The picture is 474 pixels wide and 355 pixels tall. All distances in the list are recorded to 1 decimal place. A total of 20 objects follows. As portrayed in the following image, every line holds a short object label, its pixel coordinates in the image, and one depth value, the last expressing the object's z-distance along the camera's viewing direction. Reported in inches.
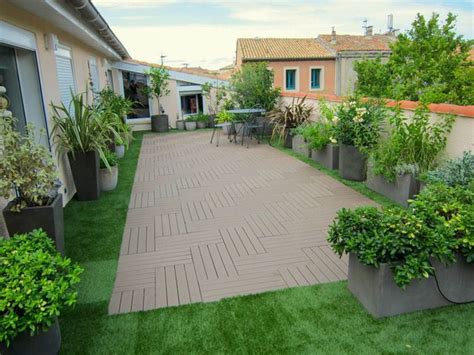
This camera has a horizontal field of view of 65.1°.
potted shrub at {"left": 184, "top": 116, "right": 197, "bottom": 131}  508.4
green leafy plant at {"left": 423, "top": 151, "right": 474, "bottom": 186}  144.7
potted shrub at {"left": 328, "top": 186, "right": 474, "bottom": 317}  93.2
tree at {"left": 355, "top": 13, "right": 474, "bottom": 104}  629.6
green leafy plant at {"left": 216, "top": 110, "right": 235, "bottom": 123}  421.7
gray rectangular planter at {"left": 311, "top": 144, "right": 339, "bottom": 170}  257.1
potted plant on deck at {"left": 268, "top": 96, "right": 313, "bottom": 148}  333.3
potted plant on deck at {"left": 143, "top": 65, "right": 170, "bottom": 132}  484.7
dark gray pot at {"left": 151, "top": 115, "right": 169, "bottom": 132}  495.2
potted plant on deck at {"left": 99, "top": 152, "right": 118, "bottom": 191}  220.2
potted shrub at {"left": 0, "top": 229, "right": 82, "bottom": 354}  70.4
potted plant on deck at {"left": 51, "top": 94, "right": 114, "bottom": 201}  196.1
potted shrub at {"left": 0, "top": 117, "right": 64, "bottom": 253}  112.9
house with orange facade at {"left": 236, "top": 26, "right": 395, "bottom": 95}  937.5
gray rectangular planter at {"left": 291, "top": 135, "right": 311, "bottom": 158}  301.1
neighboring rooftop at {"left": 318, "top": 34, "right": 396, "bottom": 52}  998.4
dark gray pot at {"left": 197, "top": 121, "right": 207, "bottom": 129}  514.0
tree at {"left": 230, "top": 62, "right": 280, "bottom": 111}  410.9
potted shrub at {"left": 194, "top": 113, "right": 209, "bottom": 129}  513.7
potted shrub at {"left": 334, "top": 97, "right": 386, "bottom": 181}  222.8
